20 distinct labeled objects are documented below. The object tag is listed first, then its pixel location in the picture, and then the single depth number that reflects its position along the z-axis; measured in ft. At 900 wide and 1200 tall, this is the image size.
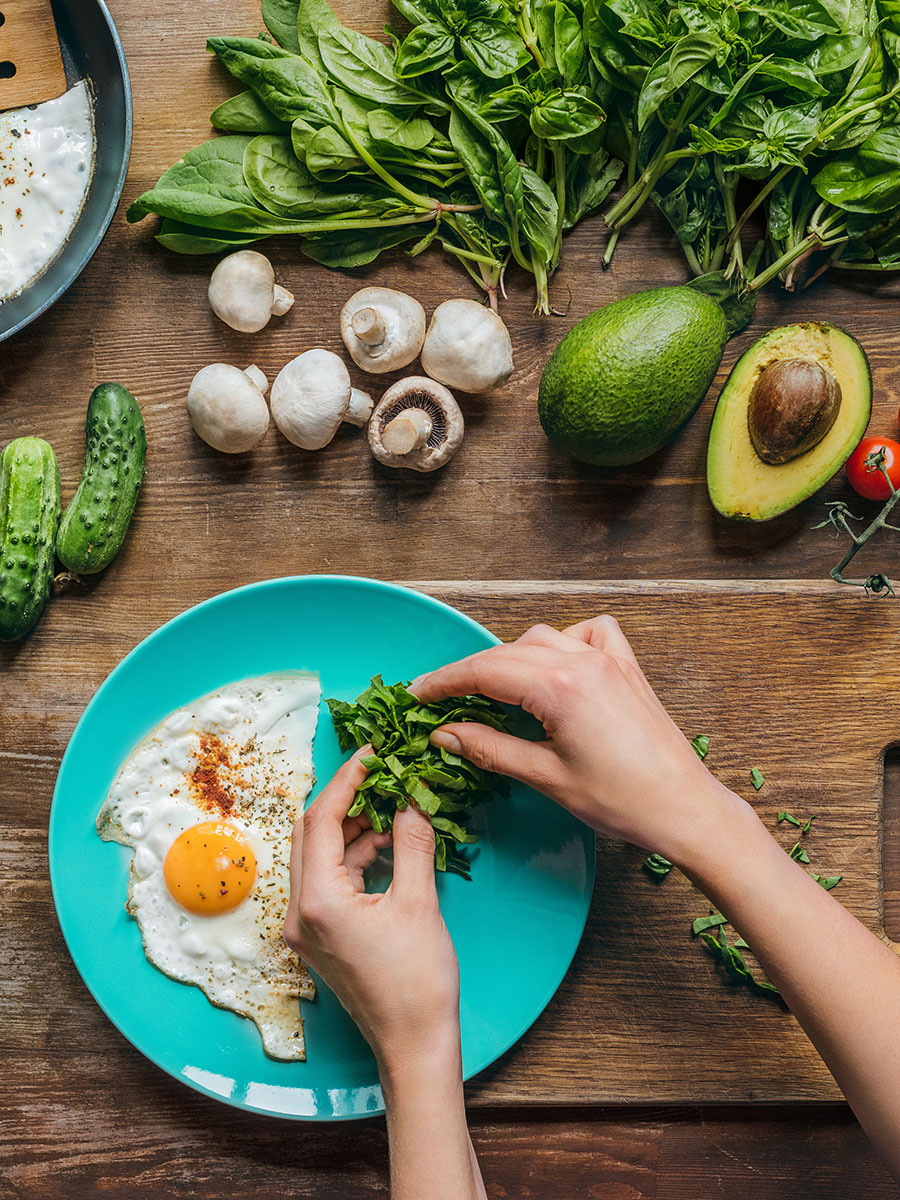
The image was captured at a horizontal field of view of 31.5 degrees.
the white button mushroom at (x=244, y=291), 2.57
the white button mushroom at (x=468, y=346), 2.55
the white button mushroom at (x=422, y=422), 2.55
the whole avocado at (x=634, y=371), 2.41
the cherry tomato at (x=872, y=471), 2.57
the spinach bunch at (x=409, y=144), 2.49
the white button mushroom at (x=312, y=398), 2.55
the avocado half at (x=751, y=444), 2.53
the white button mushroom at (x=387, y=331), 2.57
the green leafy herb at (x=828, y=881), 2.57
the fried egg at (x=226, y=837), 2.53
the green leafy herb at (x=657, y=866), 2.54
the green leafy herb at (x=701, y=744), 2.56
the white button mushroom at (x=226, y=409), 2.55
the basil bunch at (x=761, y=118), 2.44
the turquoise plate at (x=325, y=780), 2.50
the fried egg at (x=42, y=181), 2.60
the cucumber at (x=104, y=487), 2.56
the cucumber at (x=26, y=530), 2.53
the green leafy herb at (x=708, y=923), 2.55
